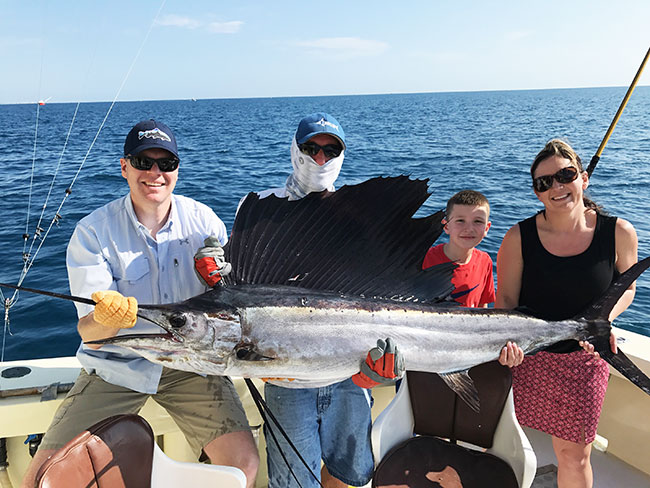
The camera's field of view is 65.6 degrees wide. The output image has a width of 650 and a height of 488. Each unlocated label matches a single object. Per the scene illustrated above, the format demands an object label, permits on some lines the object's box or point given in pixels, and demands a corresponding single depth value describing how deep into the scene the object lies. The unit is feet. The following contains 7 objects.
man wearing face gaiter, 5.66
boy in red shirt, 7.47
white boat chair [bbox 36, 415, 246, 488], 3.83
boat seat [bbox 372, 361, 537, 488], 5.52
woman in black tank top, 6.00
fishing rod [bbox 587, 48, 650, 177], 7.83
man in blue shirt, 5.69
